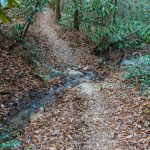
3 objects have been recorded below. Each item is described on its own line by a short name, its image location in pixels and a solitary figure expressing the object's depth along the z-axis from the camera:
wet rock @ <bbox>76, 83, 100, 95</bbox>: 8.74
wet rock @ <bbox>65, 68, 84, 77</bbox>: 10.98
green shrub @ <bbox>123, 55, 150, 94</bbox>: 8.25
